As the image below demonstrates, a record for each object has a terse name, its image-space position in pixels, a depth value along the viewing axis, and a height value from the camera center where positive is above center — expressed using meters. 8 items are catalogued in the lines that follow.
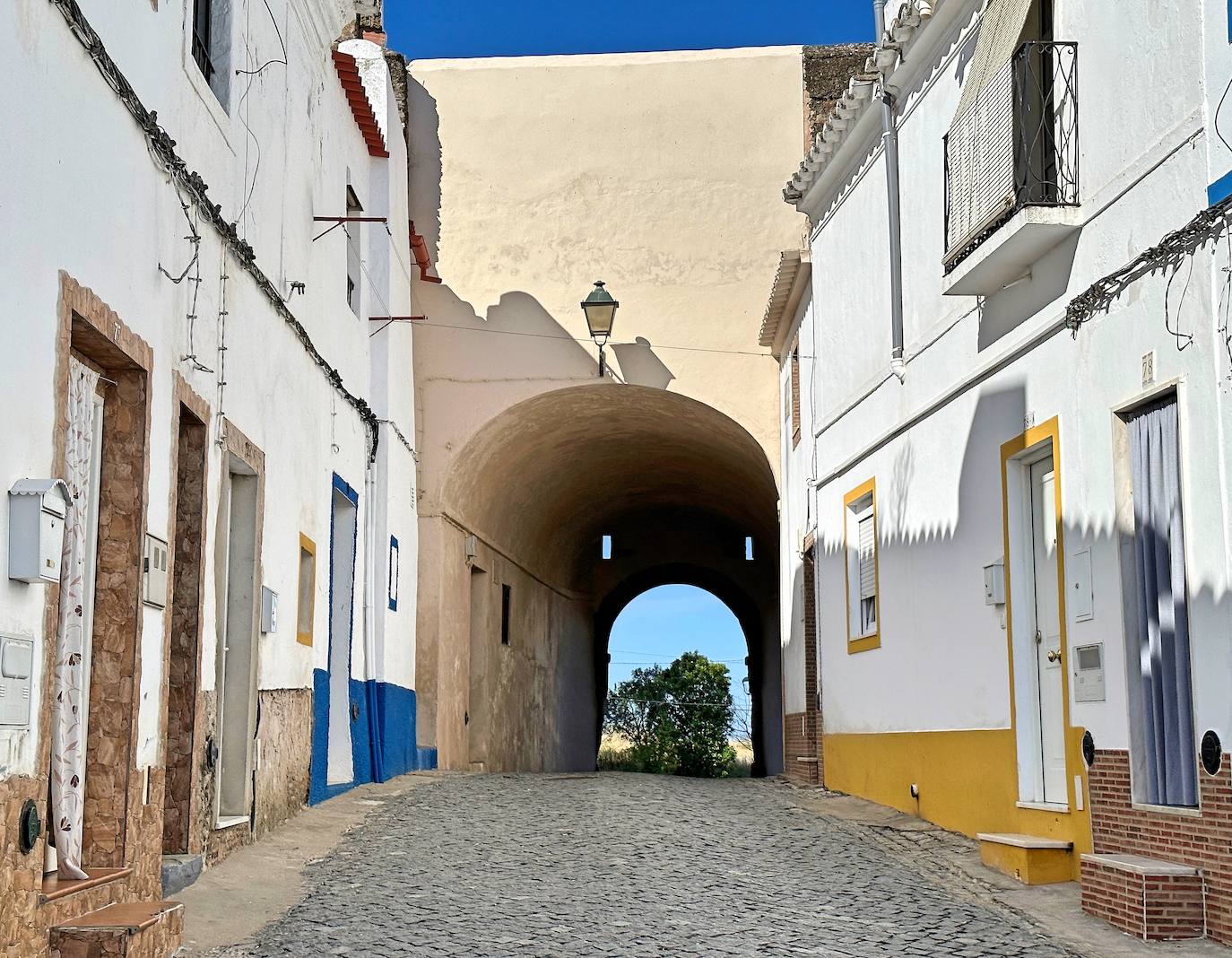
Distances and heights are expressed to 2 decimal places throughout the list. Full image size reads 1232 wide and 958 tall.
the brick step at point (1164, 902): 6.50 -1.03
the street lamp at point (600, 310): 15.46 +3.87
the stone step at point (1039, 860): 7.96 -1.03
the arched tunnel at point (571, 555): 16.42 +1.93
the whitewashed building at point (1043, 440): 6.70 +1.38
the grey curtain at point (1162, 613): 6.88 +0.29
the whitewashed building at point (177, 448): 5.44 +1.20
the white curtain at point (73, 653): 6.17 +0.09
